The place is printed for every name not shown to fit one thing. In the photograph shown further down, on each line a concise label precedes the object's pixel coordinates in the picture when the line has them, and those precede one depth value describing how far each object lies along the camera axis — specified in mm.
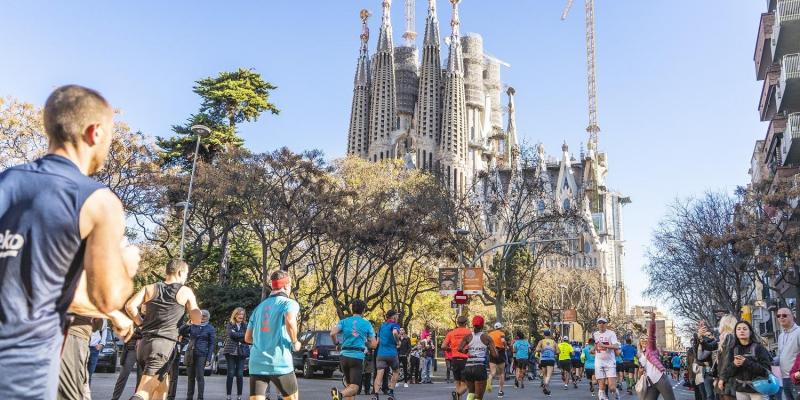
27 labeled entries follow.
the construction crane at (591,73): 169375
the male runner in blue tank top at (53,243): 2408
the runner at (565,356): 24875
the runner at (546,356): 20583
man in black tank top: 7594
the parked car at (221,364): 24703
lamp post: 28211
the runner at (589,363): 21169
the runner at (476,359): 10945
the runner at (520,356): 22609
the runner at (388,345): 13789
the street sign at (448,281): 27297
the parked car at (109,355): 22922
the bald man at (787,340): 9328
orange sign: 26719
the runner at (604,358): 14742
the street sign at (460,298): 26372
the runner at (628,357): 21047
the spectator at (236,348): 12406
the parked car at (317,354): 22906
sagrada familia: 108312
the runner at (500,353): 16994
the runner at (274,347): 7059
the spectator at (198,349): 11656
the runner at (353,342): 9859
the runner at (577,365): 26156
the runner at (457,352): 11492
